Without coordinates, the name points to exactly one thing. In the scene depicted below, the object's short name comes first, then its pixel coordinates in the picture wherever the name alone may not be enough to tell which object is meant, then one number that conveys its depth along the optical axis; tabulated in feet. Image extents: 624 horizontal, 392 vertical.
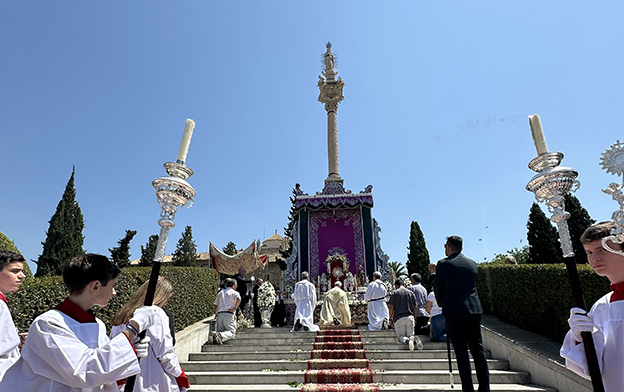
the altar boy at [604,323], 6.50
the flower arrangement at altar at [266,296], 37.70
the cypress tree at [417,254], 98.99
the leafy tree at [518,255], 108.84
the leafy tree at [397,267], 117.60
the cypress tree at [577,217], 71.84
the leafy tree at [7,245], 24.72
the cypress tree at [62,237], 72.13
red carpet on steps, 19.27
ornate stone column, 74.08
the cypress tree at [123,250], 73.41
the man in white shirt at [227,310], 29.48
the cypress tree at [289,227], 82.33
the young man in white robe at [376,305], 35.24
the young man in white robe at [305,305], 35.96
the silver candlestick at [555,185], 7.79
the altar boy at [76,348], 6.29
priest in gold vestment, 37.29
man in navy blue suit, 14.52
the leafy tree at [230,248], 142.02
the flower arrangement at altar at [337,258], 59.82
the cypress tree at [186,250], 122.12
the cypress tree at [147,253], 91.84
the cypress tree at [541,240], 75.25
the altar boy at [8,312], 8.68
